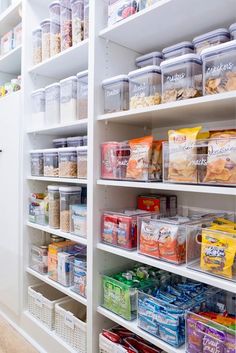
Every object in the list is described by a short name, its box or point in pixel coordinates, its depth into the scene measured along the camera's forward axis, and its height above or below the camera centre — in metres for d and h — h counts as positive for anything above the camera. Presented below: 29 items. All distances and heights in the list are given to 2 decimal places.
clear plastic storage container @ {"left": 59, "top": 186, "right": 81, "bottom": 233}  1.75 -0.20
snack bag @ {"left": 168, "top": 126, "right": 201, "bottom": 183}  1.12 +0.06
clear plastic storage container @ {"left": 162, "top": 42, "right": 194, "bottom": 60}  1.31 +0.55
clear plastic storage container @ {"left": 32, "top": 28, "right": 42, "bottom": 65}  2.00 +0.85
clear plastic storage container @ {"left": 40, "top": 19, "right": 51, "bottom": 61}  1.89 +0.85
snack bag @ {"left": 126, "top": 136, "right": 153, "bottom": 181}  1.29 +0.05
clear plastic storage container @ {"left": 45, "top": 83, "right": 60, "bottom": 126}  1.82 +0.42
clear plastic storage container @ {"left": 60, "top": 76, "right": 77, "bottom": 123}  1.71 +0.41
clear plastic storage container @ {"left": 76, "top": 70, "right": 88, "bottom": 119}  1.62 +0.42
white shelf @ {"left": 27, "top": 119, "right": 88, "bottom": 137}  1.64 +0.26
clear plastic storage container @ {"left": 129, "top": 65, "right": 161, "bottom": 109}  1.29 +0.37
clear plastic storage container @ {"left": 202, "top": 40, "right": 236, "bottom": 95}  1.03 +0.37
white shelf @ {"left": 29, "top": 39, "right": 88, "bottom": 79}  1.68 +0.68
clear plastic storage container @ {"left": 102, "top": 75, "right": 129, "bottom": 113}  1.41 +0.38
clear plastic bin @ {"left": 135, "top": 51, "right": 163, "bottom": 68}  1.46 +0.56
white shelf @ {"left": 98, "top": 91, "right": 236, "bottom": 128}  1.09 +0.26
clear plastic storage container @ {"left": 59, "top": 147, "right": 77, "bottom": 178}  1.73 +0.05
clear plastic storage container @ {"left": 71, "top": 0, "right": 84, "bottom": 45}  1.66 +0.86
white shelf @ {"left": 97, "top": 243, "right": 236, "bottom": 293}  1.04 -0.39
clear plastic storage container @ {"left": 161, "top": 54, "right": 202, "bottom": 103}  1.15 +0.37
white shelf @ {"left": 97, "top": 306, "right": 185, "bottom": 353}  1.18 -0.71
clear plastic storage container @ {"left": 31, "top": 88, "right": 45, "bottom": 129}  1.96 +0.42
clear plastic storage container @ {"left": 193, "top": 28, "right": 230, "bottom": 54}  1.19 +0.54
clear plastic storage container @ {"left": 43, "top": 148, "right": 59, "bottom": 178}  1.86 +0.04
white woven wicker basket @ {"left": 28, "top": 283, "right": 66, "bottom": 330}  1.85 -0.90
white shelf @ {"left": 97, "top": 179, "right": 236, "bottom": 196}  1.04 -0.07
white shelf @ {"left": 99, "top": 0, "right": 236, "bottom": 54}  1.19 +0.67
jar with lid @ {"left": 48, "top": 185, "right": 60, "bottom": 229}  1.84 -0.23
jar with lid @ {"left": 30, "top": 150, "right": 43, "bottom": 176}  1.98 +0.05
